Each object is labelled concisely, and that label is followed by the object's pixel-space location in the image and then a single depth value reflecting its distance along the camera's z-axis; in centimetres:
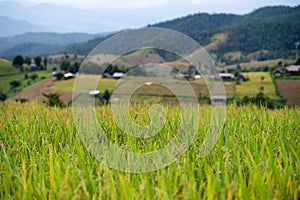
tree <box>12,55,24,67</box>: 9612
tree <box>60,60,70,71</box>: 8794
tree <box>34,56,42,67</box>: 9570
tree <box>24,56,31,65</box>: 9909
